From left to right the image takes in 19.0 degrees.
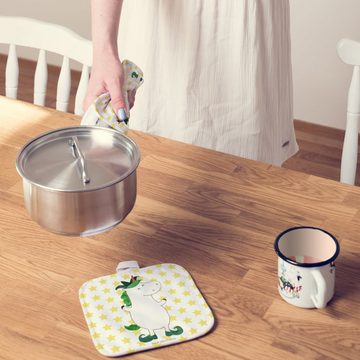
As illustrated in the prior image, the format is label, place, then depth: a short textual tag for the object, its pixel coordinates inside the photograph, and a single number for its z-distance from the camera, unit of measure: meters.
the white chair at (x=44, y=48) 2.28
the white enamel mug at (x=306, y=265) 1.55
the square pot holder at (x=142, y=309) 1.53
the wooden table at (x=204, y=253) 1.53
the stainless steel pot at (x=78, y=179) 1.56
